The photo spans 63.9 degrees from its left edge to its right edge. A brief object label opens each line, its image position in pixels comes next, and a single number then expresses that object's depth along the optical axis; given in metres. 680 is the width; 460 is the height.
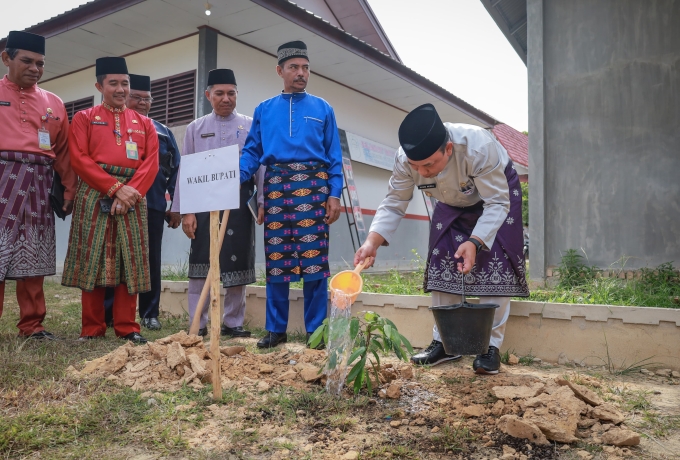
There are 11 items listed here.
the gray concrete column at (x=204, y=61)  7.30
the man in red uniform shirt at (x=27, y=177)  3.77
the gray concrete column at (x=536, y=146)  5.59
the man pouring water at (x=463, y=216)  2.95
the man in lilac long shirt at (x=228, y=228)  4.30
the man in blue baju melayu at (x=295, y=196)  3.88
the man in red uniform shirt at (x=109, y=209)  3.85
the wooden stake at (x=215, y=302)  2.51
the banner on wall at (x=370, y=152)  10.44
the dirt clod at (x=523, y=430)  2.10
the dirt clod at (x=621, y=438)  2.04
